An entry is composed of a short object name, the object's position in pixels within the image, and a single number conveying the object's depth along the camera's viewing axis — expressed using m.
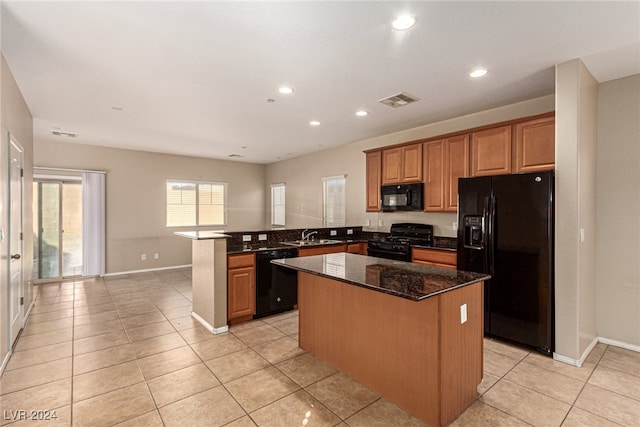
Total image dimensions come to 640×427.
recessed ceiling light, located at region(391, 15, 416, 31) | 2.11
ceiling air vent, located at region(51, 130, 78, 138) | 5.17
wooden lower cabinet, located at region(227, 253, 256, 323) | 3.61
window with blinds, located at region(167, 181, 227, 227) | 7.25
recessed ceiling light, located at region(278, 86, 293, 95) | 3.34
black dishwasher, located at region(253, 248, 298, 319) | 3.85
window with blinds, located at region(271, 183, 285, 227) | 8.20
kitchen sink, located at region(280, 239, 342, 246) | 4.43
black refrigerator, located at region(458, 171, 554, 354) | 2.88
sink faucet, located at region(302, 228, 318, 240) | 4.88
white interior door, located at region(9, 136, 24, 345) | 2.94
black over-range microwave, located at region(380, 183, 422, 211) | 4.55
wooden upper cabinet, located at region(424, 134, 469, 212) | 4.09
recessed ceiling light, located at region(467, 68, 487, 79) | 2.92
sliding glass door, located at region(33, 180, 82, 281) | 5.72
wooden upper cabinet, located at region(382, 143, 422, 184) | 4.60
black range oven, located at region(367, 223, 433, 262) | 4.51
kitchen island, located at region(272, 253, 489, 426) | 1.89
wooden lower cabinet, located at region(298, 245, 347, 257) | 4.24
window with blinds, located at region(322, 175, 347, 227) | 6.34
